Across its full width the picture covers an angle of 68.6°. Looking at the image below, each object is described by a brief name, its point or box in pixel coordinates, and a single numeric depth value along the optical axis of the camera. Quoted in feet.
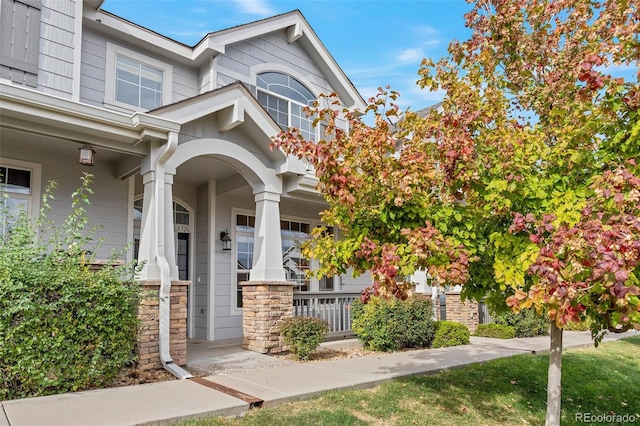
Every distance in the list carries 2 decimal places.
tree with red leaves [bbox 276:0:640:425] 10.89
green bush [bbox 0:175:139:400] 16.93
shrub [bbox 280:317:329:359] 25.98
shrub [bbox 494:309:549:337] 38.34
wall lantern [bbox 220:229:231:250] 33.73
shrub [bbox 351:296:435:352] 30.07
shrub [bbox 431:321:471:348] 32.27
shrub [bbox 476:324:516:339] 37.32
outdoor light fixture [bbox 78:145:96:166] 22.79
